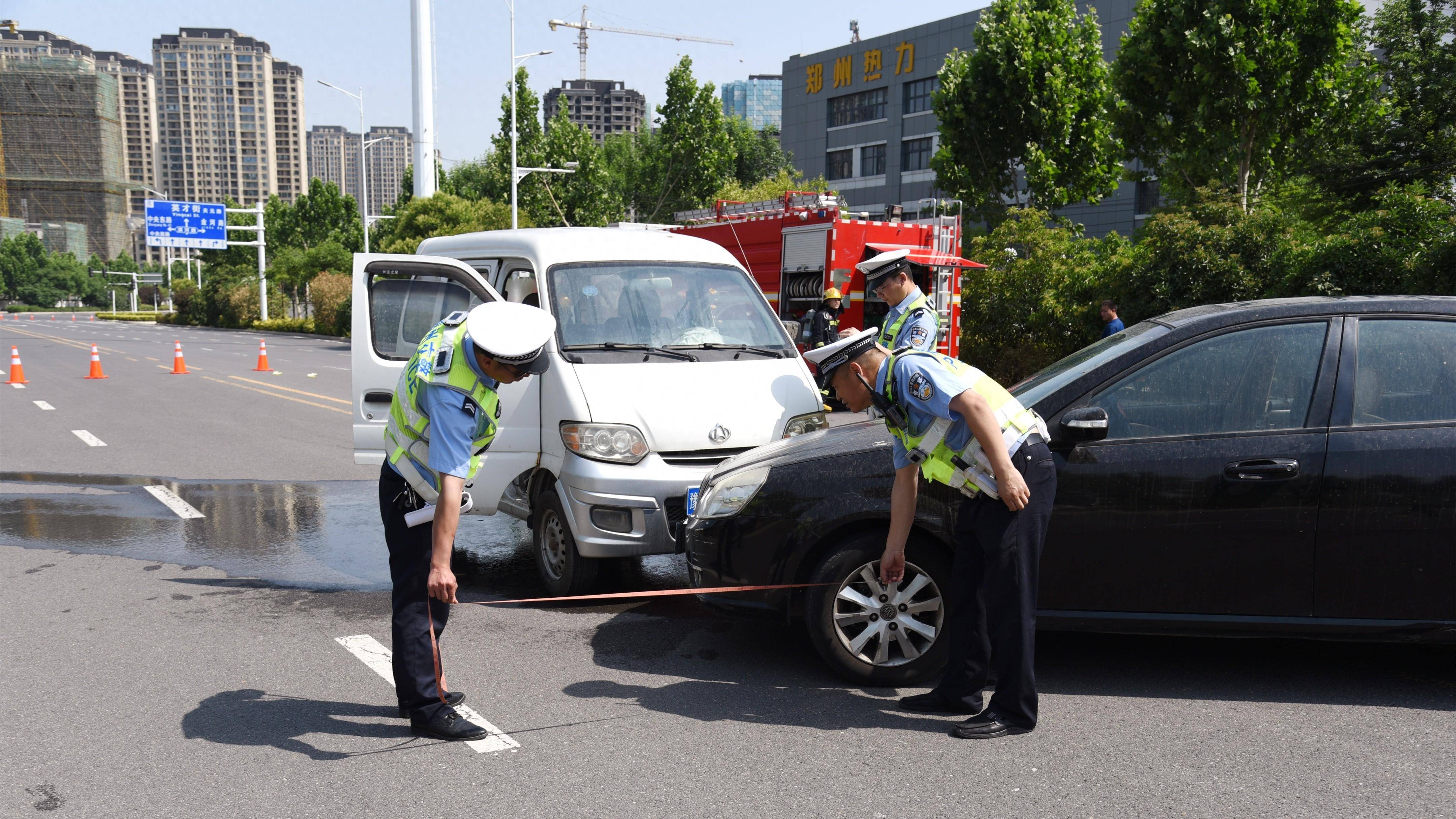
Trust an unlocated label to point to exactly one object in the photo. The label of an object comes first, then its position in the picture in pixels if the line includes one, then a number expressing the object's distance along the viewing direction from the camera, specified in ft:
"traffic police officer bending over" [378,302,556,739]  12.34
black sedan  14.14
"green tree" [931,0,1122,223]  75.20
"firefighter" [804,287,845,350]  48.73
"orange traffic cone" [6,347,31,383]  70.25
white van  19.01
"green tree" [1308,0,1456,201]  56.65
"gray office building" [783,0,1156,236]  176.65
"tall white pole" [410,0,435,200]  119.65
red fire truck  56.13
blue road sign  182.80
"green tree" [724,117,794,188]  228.84
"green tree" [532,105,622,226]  135.03
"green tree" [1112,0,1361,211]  54.44
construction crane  354.33
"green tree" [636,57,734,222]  124.06
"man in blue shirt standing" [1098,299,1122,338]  45.39
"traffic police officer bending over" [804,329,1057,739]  12.80
